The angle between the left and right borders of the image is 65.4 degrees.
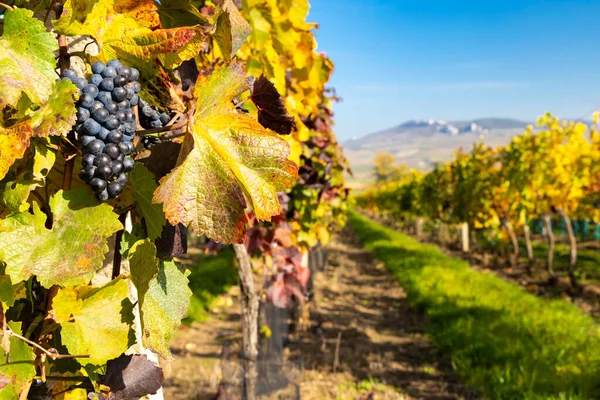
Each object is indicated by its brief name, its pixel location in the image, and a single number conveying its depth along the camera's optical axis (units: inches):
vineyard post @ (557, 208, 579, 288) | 390.3
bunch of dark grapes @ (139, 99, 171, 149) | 31.4
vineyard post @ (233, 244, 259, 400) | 95.8
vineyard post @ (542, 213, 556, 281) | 422.4
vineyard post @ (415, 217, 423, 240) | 970.4
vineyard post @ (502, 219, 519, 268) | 518.0
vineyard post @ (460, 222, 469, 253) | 696.2
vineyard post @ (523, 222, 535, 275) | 461.2
